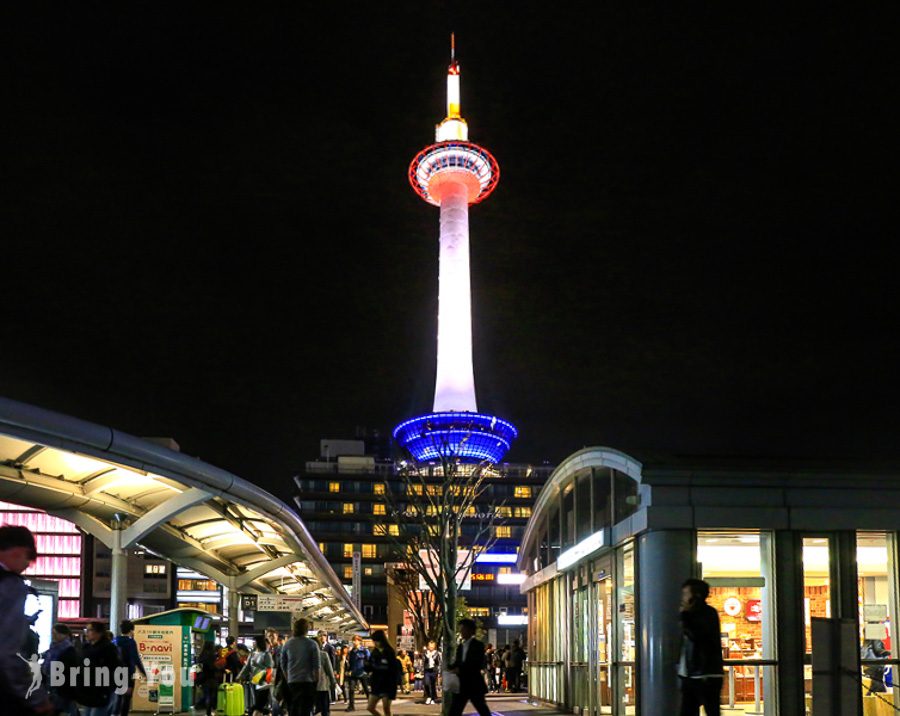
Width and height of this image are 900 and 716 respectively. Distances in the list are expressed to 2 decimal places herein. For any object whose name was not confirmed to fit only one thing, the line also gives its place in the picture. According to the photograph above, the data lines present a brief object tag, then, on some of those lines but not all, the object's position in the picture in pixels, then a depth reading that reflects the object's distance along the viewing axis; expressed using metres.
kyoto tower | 94.62
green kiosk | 21.77
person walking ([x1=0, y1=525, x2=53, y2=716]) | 5.40
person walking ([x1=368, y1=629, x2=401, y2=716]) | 18.61
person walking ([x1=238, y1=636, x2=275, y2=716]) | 20.94
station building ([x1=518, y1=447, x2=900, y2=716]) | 16.02
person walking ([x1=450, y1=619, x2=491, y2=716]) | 14.09
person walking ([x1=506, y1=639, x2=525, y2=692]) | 36.66
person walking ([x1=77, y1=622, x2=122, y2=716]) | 11.24
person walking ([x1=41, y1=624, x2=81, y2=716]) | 11.51
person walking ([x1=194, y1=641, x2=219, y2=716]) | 22.05
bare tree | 30.25
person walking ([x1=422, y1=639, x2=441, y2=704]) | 34.66
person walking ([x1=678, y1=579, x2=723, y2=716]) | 10.47
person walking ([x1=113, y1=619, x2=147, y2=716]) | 14.27
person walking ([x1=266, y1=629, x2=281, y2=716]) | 20.99
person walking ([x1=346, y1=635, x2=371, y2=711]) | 29.06
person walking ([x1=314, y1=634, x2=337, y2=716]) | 17.91
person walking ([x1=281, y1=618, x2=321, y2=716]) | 14.80
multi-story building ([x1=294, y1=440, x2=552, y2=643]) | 123.25
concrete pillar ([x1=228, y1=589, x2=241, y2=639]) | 25.62
